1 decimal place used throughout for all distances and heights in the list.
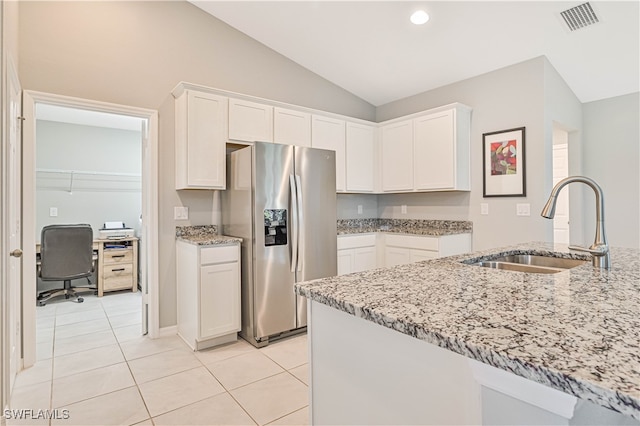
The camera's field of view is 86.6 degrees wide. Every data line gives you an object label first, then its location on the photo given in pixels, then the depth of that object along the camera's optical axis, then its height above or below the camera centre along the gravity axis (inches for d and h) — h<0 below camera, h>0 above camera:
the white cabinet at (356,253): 149.5 -17.8
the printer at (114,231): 189.5 -9.2
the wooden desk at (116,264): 181.2 -26.8
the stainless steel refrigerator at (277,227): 115.2 -4.5
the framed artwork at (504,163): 136.3 +20.6
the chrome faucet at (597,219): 53.3 -1.0
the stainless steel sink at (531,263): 67.8 -10.6
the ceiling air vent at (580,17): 106.0 +63.3
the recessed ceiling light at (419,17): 117.1 +68.9
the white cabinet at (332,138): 152.2 +35.1
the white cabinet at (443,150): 146.5 +28.0
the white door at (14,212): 77.0 +1.0
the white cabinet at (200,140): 119.5 +27.0
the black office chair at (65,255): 159.3 -19.3
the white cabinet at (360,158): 165.2 +27.9
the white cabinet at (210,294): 110.3 -26.8
